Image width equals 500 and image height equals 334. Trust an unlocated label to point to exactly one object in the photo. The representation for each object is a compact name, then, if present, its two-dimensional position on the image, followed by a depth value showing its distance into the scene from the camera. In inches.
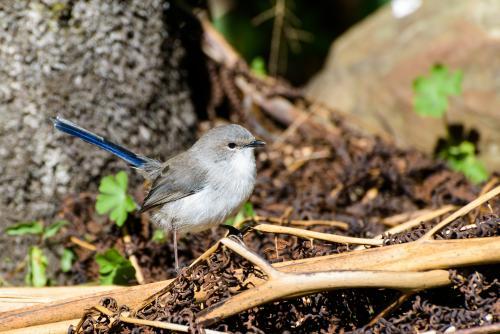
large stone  403.9
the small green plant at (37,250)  311.1
